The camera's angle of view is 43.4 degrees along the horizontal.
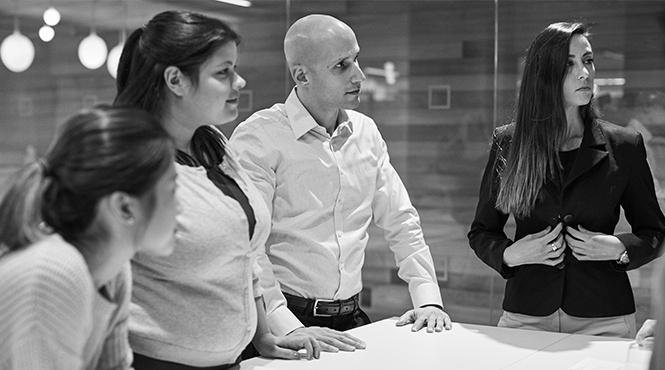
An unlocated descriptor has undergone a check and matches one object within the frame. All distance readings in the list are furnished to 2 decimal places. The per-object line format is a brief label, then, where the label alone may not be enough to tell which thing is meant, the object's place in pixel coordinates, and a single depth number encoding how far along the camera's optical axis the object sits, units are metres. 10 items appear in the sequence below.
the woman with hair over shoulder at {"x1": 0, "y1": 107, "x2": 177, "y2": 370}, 1.29
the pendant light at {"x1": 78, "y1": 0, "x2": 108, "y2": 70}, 5.34
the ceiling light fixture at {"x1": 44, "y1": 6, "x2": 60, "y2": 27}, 5.19
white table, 2.35
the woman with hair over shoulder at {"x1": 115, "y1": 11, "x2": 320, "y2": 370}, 2.00
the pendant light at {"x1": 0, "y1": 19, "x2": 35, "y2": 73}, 5.00
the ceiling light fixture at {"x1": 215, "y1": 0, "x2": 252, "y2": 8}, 5.80
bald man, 2.98
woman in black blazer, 2.84
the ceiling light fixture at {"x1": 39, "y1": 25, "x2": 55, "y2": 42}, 5.18
